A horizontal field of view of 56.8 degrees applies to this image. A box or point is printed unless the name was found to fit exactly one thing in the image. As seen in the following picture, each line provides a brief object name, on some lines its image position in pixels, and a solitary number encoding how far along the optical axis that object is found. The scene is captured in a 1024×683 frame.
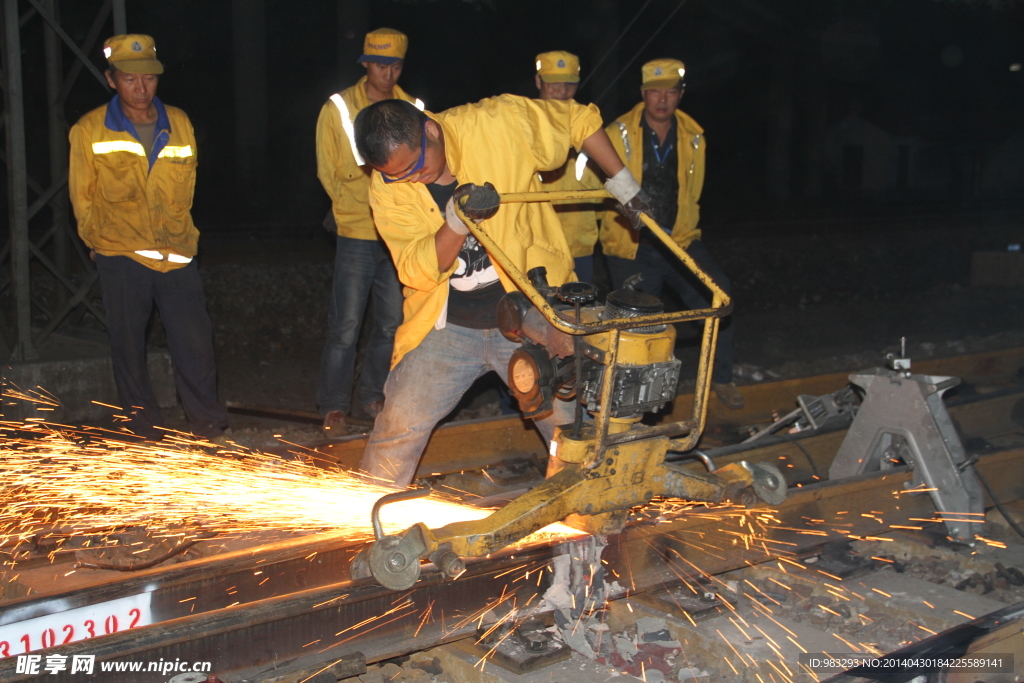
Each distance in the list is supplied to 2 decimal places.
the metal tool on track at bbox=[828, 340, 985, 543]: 4.43
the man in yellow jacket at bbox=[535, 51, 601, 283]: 5.66
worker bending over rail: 3.45
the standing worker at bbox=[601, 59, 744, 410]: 5.81
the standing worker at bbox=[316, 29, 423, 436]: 5.34
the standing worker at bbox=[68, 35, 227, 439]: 5.01
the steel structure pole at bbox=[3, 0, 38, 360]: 5.87
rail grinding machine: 2.95
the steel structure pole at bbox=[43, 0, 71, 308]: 6.54
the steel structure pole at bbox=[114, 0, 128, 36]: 6.12
